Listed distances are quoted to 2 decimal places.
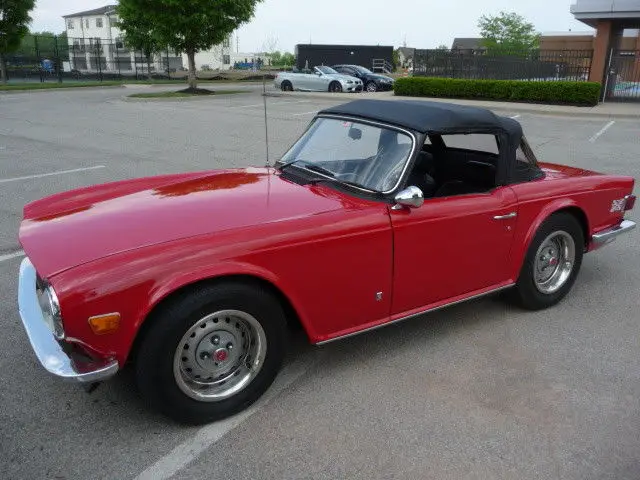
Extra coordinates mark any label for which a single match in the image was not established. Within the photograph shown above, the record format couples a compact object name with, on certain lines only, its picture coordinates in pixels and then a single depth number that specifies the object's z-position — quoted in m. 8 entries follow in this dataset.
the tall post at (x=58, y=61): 36.67
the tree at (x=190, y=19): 24.06
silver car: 26.27
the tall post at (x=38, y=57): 38.00
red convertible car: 2.46
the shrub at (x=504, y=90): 20.00
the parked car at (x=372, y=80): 27.91
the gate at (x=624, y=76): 21.12
